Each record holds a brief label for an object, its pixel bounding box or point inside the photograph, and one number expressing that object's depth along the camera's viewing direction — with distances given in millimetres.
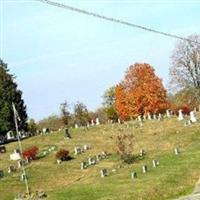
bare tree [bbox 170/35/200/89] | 82438
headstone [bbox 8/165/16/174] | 44775
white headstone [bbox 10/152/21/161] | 49994
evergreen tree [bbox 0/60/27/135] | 74375
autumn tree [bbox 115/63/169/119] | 84250
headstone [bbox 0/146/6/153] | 55469
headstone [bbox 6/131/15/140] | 75500
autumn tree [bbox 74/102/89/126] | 91838
